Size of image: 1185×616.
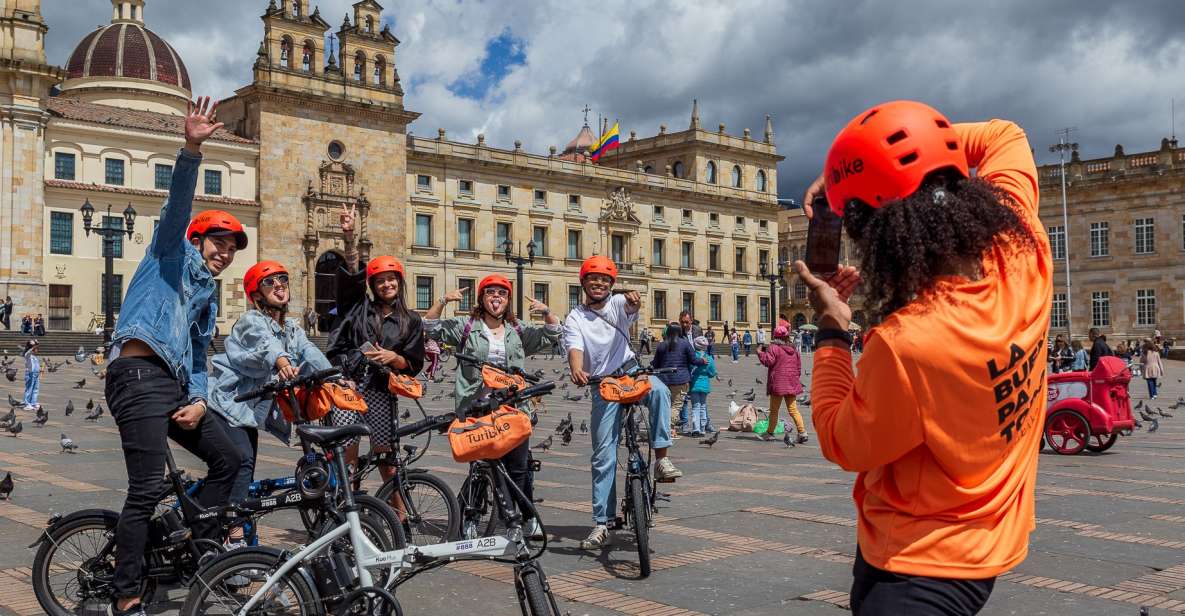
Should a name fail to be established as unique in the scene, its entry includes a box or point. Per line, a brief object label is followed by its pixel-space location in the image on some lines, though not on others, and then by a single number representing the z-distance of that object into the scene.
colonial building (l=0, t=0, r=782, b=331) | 42.22
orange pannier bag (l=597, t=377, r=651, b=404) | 5.74
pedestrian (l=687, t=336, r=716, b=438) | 14.07
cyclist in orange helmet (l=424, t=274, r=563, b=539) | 6.47
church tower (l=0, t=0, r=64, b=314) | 40.62
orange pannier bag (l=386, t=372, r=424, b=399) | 5.98
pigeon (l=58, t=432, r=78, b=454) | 10.85
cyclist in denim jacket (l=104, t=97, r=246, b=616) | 4.19
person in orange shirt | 1.98
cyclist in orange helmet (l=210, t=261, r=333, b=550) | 5.26
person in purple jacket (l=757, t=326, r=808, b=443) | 13.12
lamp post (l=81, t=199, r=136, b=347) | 30.16
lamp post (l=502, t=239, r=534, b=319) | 40.85
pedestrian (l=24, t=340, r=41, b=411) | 16.27
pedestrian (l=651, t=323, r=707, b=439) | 12.99
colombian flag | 66.07
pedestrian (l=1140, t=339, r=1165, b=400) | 21.67
